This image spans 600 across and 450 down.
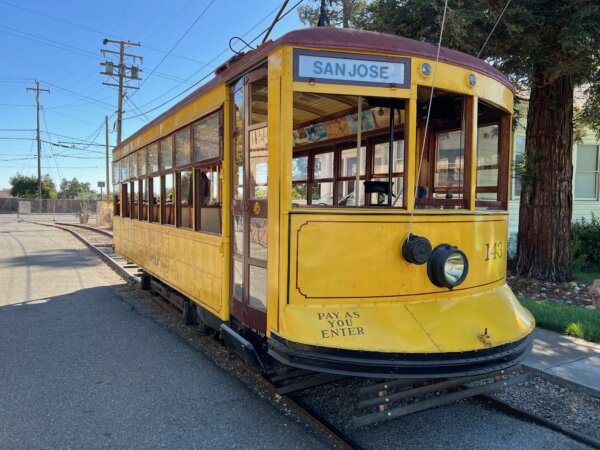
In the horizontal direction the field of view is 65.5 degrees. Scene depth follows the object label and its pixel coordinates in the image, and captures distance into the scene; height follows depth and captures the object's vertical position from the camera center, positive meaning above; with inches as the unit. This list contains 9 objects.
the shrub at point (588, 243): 422.0 -38.4
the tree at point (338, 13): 468.8 +199.2
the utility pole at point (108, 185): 1188.5 +33.3
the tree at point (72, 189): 3939.5 +75.6
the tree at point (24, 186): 2546.8 +61.8
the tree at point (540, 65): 256.5 +82.7
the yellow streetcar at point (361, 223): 122.0 -7.0
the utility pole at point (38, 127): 1883.6 +291.9
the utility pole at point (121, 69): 1079.6 +303.4
